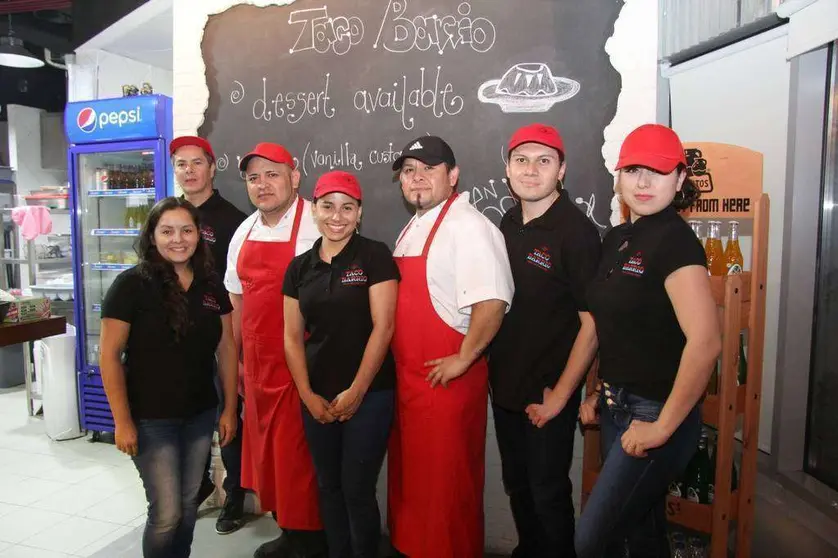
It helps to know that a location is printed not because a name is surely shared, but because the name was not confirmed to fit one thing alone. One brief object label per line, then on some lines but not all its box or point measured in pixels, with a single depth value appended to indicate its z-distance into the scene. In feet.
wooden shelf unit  6.53
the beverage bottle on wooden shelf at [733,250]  7.37
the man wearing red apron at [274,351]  7.96
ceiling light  18.62
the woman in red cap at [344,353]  6.89
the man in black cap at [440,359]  6.69
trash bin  13.88
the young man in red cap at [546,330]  6.41
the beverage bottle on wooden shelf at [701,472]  7.50
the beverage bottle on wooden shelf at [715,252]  7.50
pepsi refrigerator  12.34
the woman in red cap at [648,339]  5.04
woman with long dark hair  6.27
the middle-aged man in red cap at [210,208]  9.23
